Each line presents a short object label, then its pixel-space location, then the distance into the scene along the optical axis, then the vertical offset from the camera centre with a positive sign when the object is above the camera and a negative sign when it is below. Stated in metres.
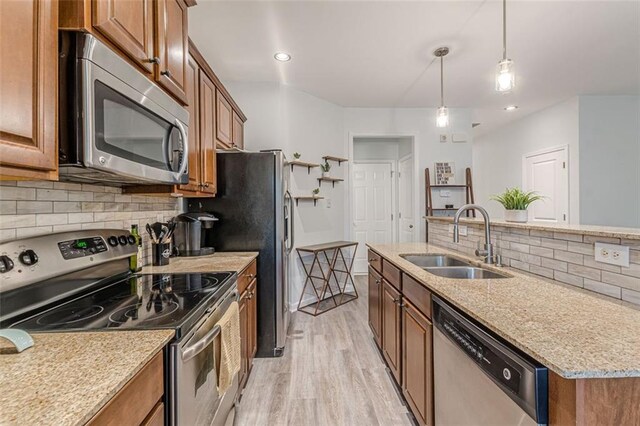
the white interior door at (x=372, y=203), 5.40 +0.14
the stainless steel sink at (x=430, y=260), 2.34 -0.38
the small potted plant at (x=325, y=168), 4.15 +0.59
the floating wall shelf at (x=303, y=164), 3.68 +0.59
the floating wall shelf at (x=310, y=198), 3.82 +0.17
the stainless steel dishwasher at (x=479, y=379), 0.81 -0.54
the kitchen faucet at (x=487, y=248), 1.94 -0.24
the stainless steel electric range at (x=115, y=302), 0.99 -0.36
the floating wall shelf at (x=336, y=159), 4.20 +0.73
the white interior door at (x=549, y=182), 4.36 +0.43
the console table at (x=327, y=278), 3.81 -0.91
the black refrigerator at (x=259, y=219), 2.58 -0.06
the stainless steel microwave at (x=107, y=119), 0.94 +0.34
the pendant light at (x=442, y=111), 2.67 +0.86
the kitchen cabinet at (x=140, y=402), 0.67 -0.47
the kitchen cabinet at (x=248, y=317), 2.02 -0.77
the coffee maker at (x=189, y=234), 2.34 -0.17
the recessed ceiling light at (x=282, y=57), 2.96 +1.52
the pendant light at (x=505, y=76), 1.86 +0.82
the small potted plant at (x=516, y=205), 2.04 +0.03
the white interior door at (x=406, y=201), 4.86 +0.16
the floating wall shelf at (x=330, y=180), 4.16 +0.44
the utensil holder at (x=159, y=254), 1.97 -0.27
